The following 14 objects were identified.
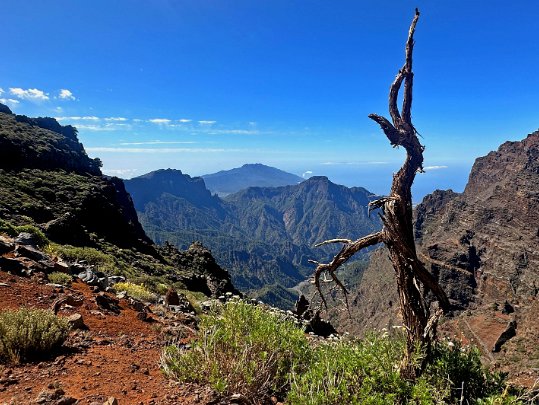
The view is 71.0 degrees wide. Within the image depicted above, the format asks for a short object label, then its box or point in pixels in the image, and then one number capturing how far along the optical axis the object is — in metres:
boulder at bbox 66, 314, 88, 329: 7.62
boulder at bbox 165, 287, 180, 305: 13.05
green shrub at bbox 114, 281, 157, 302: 12.96
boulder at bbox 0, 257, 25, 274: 10.16
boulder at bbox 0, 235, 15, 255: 11.26
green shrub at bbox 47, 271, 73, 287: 10.50
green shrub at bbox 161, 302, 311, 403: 5.32
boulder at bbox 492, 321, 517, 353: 62.59
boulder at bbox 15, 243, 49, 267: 11.72
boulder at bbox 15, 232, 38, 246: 13.38
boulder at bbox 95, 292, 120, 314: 9.70
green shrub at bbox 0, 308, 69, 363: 5.88
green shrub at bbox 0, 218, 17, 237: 15.87
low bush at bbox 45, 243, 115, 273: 16.76
